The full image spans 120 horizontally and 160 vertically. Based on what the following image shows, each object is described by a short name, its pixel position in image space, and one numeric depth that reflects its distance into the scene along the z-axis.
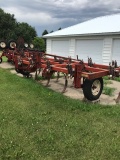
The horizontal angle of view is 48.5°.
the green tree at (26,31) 28.29
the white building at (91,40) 6.96
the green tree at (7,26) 26.54
